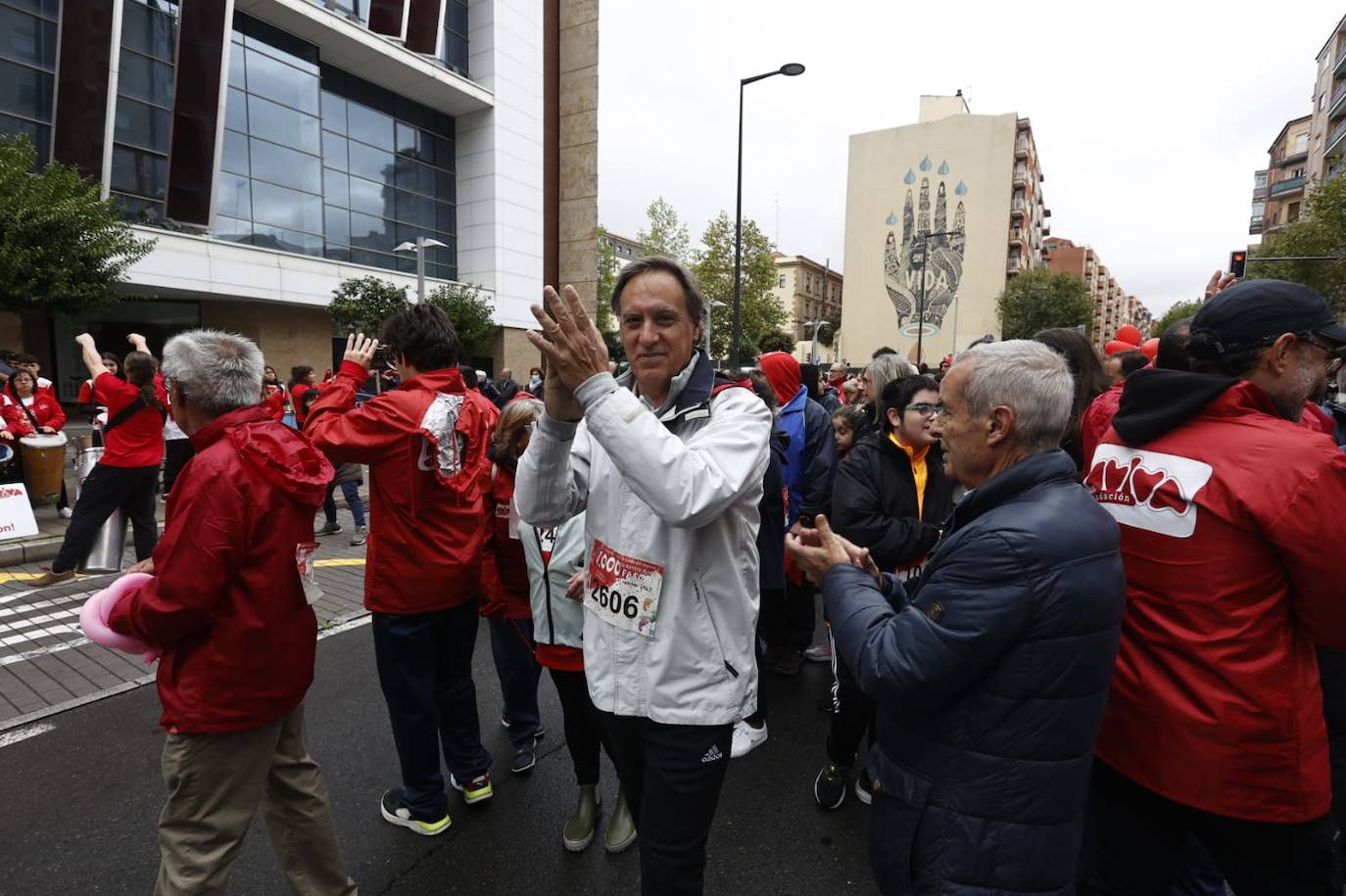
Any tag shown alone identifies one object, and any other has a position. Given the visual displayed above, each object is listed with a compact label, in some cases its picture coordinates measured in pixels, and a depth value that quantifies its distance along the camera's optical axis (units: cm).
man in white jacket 173
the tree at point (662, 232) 4069
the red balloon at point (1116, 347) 513
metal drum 618
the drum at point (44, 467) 886
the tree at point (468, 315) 2352
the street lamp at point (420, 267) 1701
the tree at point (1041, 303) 4628
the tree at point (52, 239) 1056
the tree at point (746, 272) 4072
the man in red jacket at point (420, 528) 269
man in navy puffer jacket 136
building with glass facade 1719
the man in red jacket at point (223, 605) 193
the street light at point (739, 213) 1547
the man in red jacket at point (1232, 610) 157
